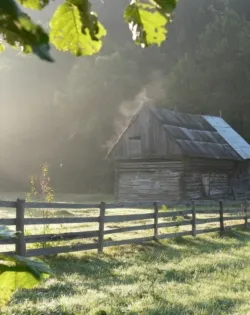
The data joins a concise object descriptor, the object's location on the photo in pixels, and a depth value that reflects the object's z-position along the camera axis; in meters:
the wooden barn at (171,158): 50.52
